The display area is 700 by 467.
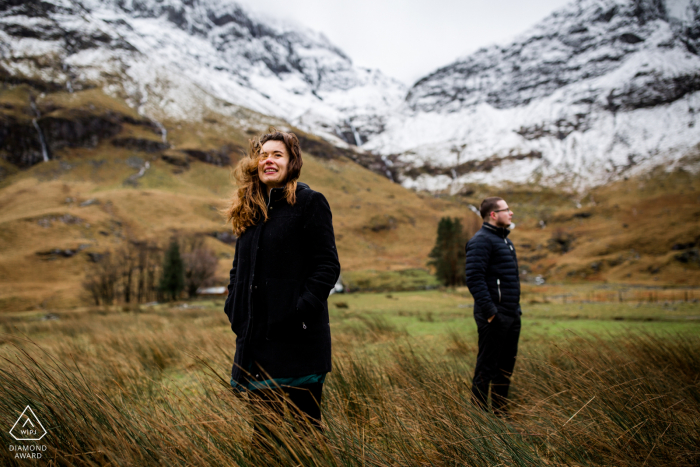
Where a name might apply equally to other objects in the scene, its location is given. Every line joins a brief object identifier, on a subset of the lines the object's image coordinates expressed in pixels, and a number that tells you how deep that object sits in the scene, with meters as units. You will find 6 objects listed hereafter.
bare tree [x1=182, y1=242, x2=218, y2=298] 30.42
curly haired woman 1.64
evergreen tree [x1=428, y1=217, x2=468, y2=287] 29.22
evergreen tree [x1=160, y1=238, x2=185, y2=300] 28.41
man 2.84
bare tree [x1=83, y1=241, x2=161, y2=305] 28.59
